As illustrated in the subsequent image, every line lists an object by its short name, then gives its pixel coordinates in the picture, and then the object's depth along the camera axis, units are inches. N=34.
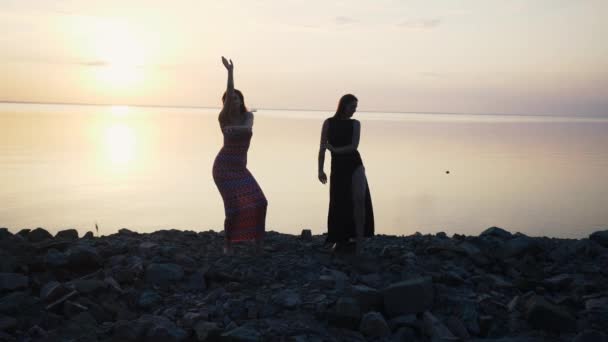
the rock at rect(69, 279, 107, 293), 277.9
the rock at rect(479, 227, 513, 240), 420.2
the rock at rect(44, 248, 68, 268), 314.3
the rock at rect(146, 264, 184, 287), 297.9
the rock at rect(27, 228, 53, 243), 397.4
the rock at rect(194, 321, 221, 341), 234.5
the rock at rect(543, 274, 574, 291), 301.1
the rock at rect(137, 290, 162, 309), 272.1
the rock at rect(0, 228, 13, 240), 381.0
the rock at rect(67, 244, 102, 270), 316.5
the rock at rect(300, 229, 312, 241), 410.3
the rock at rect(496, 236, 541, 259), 365.1
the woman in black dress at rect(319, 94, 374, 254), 346.6
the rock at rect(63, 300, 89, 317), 260.1
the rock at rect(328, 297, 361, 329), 252.5
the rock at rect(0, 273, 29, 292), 284.5
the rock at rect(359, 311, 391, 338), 245.6
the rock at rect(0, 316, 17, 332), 244.1
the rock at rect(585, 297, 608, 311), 266.4
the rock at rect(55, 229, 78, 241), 407.5
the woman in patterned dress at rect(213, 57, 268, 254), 335.6
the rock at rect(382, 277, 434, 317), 262.5
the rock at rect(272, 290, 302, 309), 265.3
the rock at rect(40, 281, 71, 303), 269.0
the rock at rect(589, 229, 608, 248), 389.7
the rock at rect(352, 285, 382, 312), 264.7
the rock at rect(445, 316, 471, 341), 249.3
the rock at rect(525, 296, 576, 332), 251.0
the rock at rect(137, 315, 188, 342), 232.5
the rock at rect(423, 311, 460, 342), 240.4
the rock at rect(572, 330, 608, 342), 229.8
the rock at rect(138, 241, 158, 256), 347.3
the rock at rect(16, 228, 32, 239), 415.4
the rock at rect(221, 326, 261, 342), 230.8
